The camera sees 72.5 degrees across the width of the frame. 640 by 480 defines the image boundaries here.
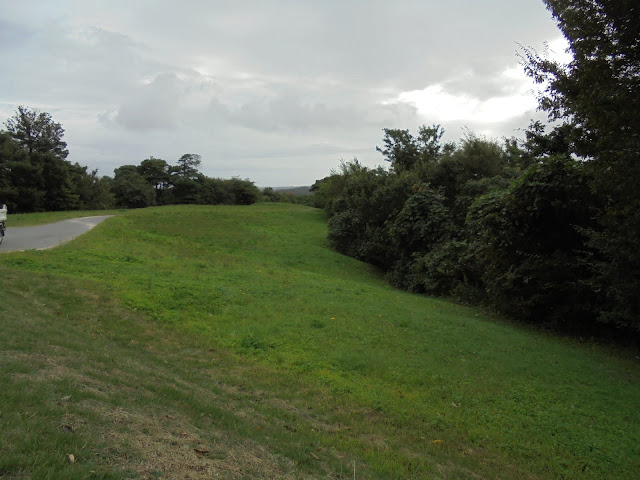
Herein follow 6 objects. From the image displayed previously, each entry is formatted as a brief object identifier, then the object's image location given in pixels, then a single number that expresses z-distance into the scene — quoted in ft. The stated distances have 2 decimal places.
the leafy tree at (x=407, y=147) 117.92
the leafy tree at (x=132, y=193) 187.52
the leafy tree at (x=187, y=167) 226.79
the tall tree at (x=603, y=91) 21.86
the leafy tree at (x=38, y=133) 136.56
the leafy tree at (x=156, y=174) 220.43
